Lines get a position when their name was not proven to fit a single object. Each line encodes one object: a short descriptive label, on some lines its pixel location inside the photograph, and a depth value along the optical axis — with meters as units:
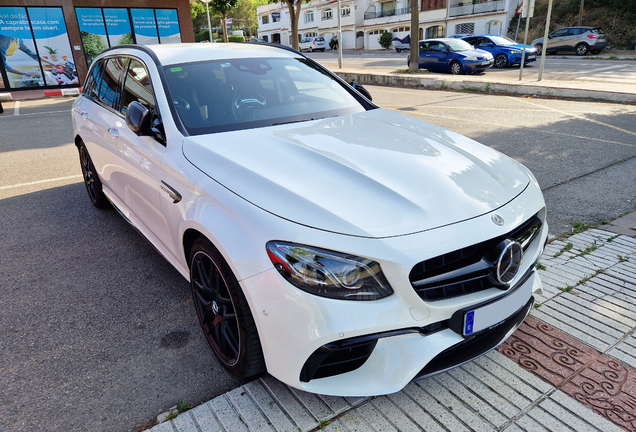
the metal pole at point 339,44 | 21.42
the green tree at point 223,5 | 35.81
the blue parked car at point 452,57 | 17.78
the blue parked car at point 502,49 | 19.86
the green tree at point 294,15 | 23.49
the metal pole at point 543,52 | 12.90
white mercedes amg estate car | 1.85
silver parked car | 25.25
